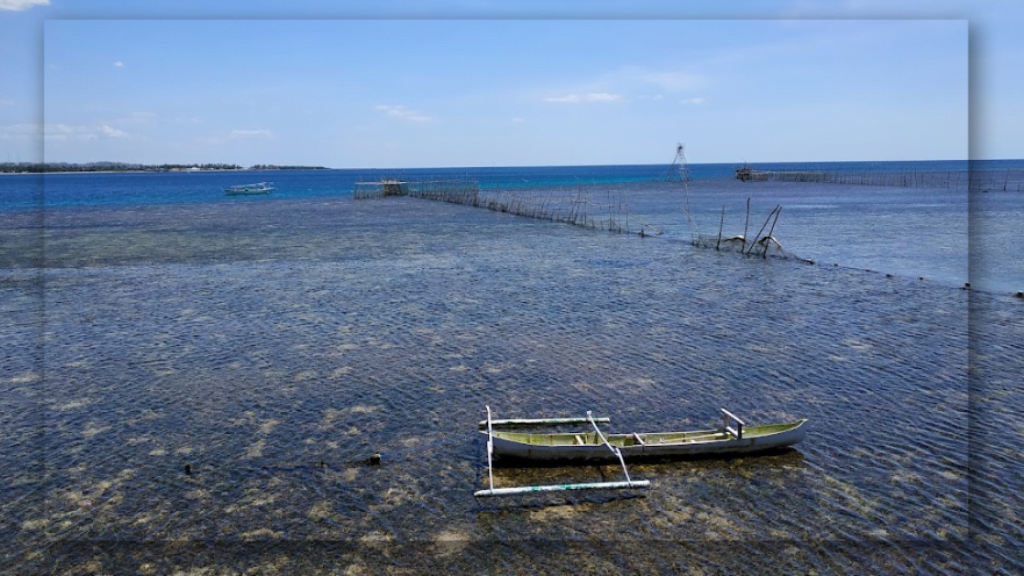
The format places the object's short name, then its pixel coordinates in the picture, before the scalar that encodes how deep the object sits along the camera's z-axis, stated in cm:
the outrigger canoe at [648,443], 1090
